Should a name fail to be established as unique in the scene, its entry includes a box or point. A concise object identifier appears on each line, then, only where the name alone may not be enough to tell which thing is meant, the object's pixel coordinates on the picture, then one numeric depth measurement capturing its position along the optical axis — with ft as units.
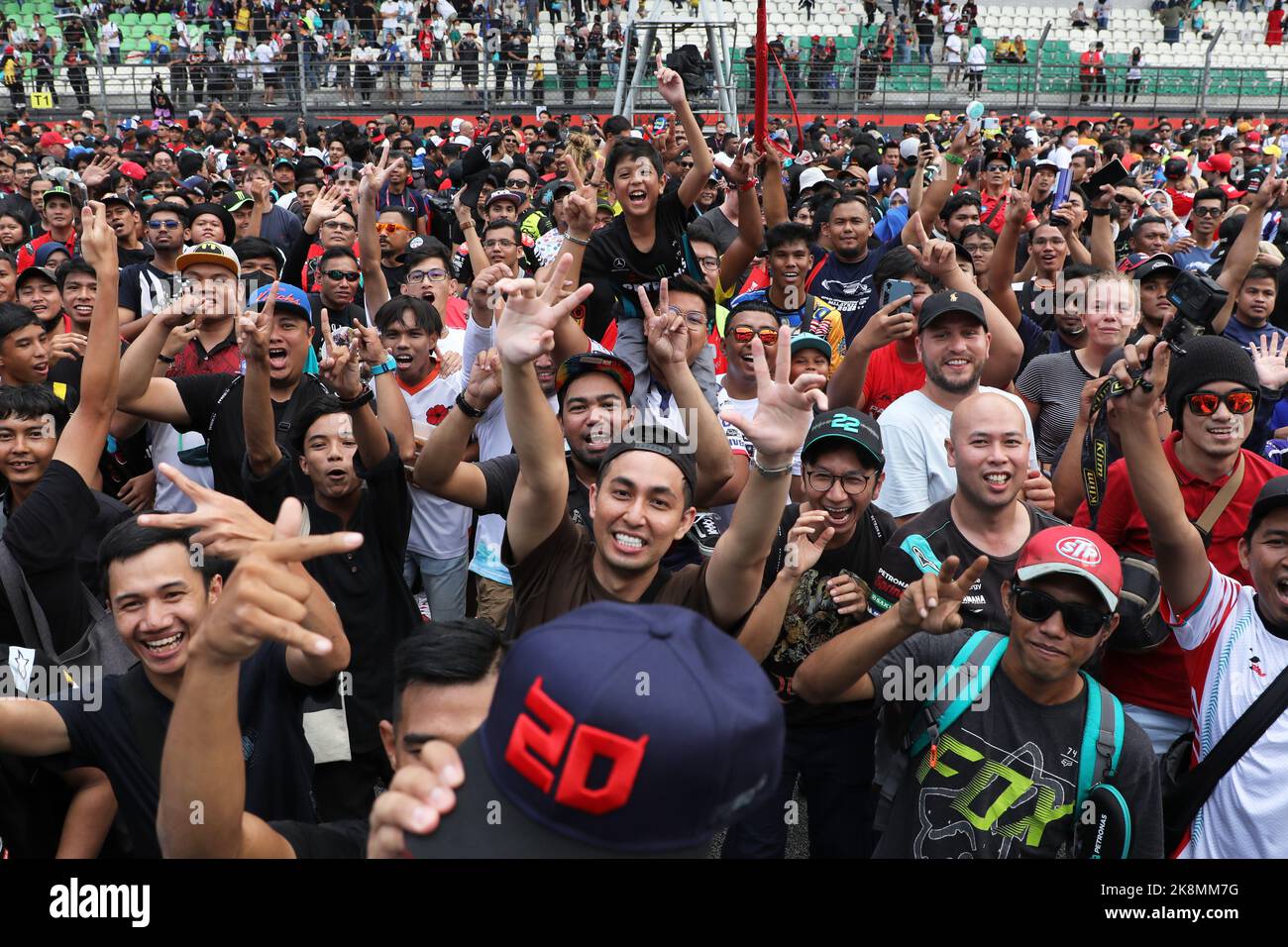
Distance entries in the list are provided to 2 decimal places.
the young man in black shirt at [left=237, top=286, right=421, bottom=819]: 11.16
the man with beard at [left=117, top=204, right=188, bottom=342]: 19.75
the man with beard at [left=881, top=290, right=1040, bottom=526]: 12.67
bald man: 10.12
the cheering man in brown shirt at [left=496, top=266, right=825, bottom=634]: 8.37
